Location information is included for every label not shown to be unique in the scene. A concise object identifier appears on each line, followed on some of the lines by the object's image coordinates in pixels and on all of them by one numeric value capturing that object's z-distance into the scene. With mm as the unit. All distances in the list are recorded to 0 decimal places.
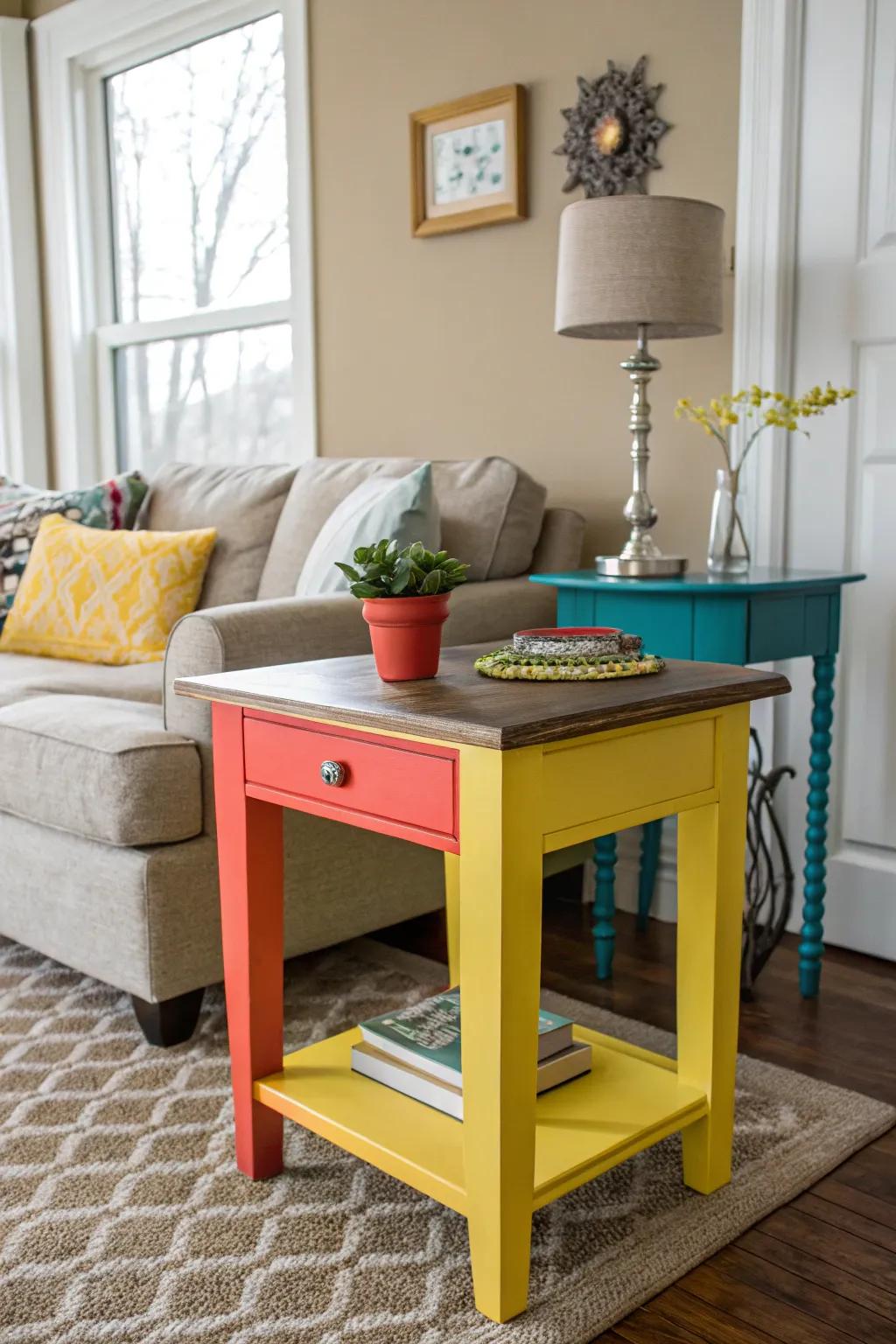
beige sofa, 1834
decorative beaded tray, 1362
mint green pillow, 2242
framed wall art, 2719
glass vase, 2160
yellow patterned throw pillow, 2750
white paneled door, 2178
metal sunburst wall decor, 2473
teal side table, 1919
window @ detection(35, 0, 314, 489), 3484
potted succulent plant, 1362
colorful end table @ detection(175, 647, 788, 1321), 1181
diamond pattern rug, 1262
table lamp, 1977
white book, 1413
